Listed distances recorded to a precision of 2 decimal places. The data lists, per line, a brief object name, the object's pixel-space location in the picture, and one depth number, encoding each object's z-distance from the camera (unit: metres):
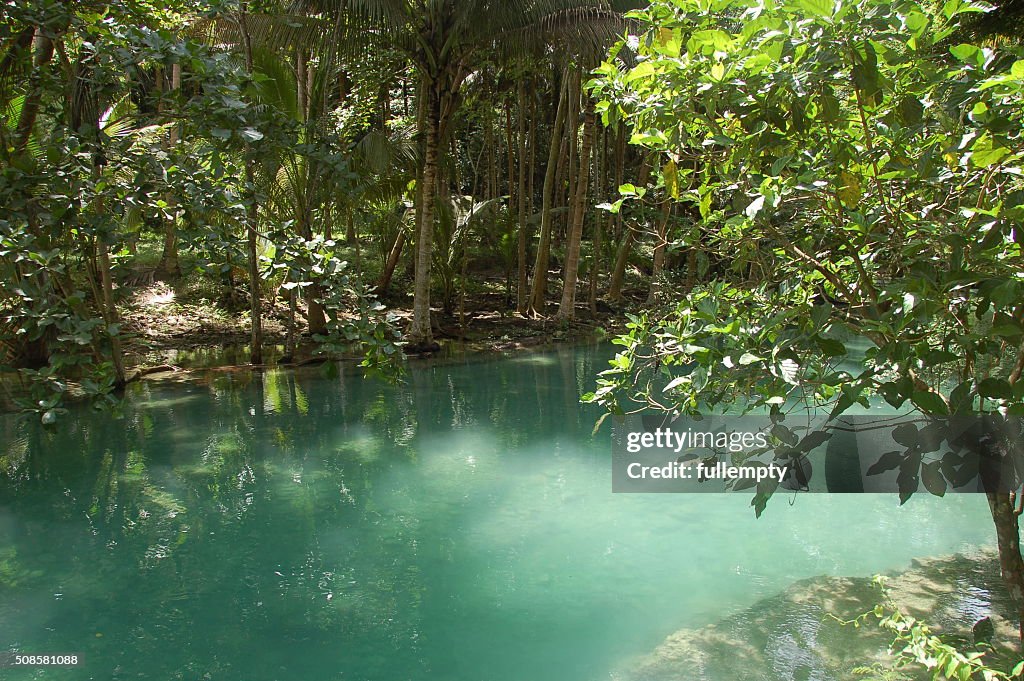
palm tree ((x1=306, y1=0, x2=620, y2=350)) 11.60
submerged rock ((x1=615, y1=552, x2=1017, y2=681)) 3.73
